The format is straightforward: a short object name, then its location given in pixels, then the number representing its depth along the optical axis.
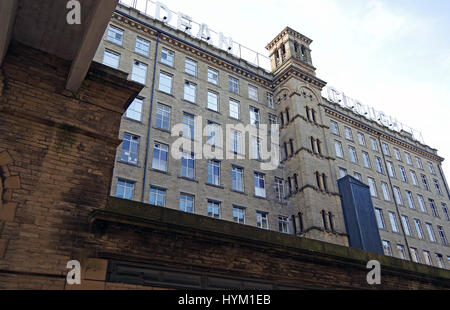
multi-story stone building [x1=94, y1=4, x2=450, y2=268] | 25.39
